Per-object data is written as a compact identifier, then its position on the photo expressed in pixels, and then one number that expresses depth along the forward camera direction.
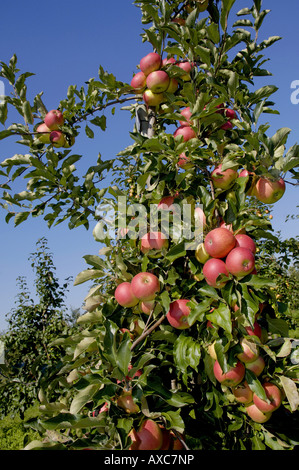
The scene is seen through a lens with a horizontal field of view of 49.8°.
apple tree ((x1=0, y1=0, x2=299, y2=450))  1.19
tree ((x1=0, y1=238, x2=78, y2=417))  4.04
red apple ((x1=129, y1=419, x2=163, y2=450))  1.16
